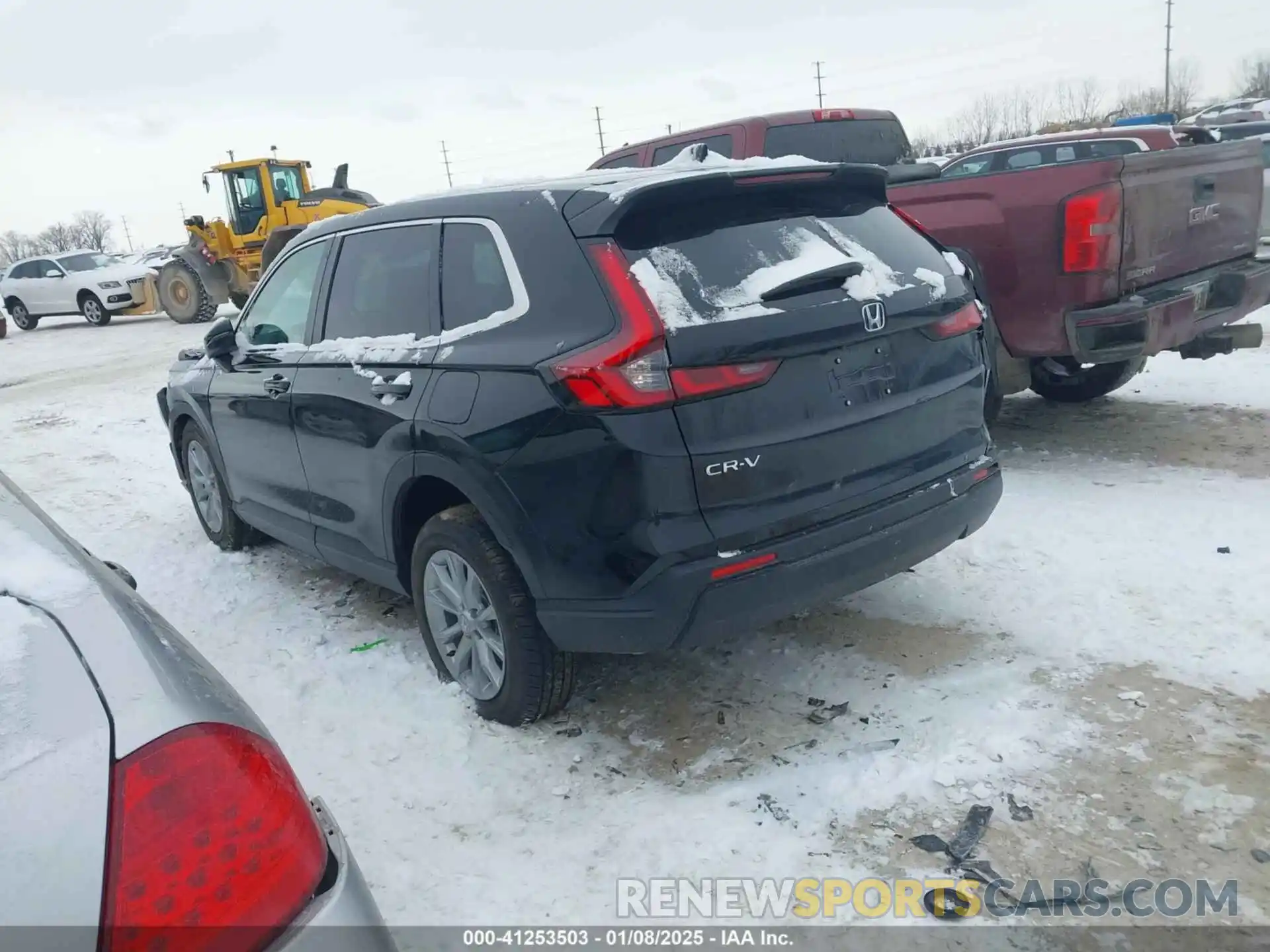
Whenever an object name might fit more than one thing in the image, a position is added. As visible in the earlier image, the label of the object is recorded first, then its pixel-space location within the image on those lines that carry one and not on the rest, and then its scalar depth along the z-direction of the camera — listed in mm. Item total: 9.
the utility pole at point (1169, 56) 67188
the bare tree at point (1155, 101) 71688
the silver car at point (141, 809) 1227
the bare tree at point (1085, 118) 68456
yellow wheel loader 18641
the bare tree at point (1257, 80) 74938
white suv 21656
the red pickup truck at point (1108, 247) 5039
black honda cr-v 2824
